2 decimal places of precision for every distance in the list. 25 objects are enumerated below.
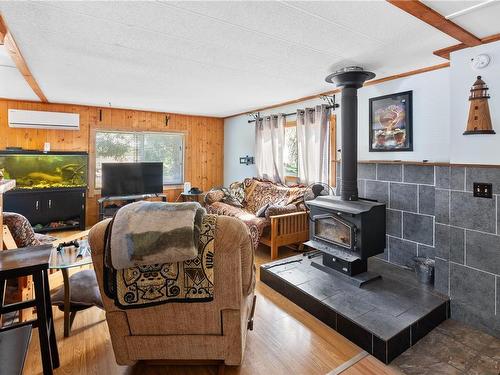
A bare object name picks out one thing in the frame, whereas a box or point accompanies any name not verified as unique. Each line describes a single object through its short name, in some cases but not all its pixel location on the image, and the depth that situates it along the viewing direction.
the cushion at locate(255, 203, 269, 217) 3.96
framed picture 3.11
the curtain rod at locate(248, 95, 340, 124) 3.90
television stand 4.98
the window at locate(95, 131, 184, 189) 5.45
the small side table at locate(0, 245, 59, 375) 1.50
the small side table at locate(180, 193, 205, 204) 5.91
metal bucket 2.67
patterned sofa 3.79
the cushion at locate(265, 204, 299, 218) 3.77
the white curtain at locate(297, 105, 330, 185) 4.02
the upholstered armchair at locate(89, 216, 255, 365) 1.54
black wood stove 2.65
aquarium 4.58
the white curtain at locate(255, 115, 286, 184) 4.91
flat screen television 5.09
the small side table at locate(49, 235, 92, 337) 2.07
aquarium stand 4.47
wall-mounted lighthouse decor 2.14
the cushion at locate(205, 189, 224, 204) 5.24
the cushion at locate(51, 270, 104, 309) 2.20
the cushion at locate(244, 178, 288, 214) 4.50
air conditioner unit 4.58
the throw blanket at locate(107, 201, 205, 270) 1.42
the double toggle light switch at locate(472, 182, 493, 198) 2.13
